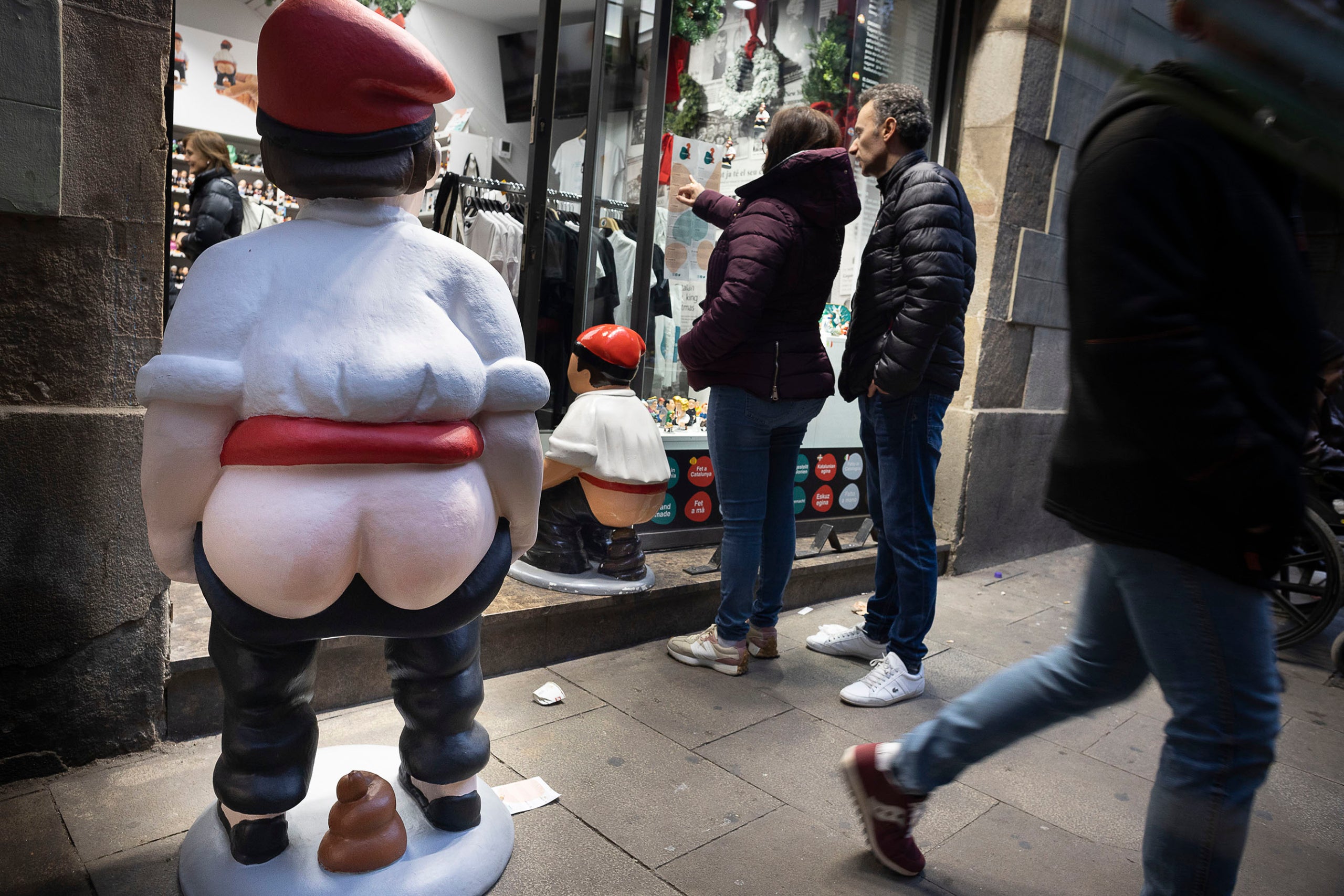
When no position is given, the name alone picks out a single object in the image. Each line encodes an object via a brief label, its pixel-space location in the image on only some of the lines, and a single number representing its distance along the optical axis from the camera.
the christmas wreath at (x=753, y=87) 4.95
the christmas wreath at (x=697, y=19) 4.52
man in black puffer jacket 2.84
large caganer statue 1.48
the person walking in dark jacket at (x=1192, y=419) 1.33
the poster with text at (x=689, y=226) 4.70
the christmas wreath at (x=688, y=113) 4.68
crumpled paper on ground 2.84
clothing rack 5.03
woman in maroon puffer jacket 2.86
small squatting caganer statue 3.24
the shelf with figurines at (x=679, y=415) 4.54
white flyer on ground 2.21
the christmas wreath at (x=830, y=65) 5.20
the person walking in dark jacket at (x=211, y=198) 5.17
